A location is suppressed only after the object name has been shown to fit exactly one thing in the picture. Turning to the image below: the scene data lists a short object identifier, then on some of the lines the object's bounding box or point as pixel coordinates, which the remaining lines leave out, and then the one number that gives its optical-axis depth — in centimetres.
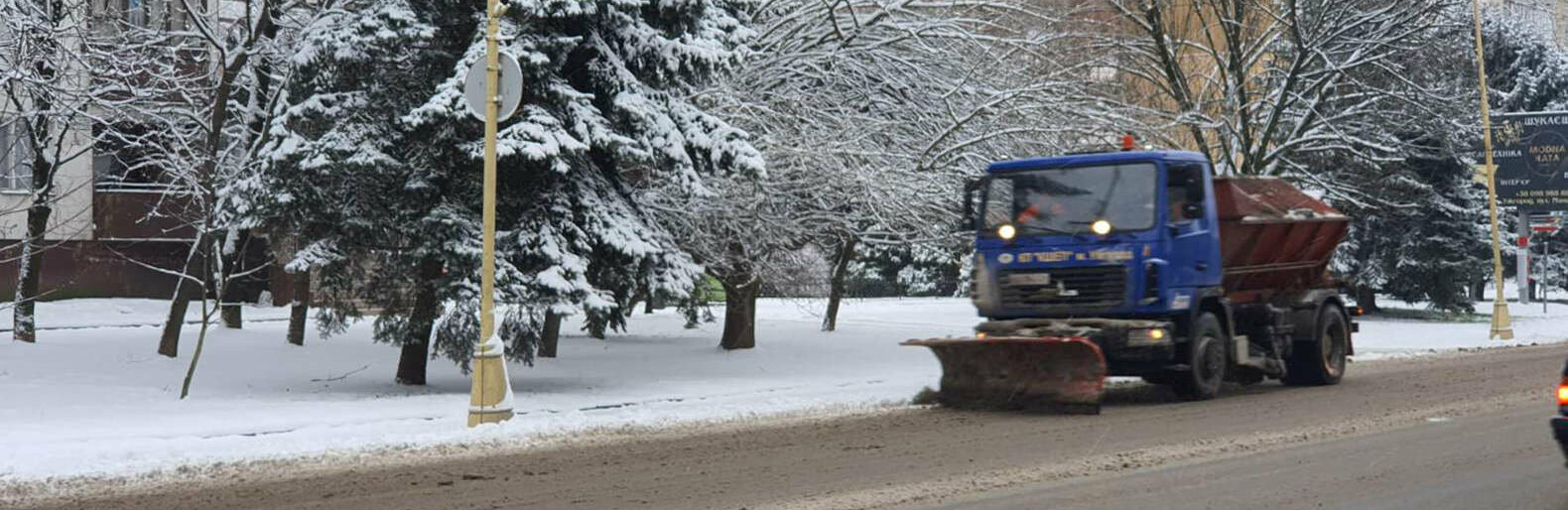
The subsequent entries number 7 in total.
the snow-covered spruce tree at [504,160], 1698
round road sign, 1394
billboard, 3369
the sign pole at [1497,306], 3109
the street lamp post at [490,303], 1405
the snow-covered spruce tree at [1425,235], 4225
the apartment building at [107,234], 3086
